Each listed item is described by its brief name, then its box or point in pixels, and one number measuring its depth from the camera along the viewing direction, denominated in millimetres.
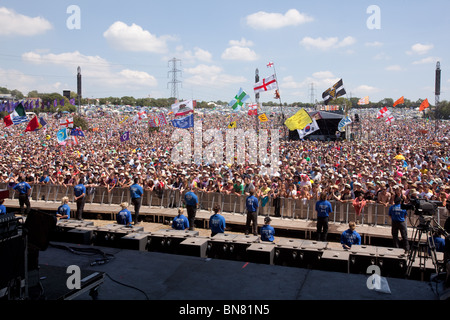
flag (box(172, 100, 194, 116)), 31312
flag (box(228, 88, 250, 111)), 37094
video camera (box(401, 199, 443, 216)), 6438
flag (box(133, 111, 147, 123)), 41688
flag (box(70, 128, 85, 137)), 30045
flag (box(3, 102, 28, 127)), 27359
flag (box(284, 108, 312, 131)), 23016
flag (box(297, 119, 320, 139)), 25844
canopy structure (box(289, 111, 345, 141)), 45412
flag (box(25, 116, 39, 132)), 24984
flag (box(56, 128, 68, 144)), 27016
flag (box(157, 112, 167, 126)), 36869
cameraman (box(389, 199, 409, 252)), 10329
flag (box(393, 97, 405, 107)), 42322
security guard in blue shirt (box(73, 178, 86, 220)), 14736
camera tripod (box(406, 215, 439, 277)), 6316
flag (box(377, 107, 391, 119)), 39038
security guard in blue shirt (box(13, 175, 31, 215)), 15531
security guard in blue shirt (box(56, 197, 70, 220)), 12625
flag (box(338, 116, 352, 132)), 29281
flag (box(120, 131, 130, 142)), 33181
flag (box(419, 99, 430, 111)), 40875
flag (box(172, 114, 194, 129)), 29344
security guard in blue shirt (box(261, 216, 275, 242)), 10039
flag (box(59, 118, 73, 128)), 29425
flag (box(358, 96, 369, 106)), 51388
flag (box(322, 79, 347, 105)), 36094
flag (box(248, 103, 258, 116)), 48325
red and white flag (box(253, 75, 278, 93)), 27775
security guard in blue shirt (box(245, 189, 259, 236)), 12215
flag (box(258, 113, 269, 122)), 34569
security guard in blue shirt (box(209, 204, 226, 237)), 10742
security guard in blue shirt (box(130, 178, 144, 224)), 14016
